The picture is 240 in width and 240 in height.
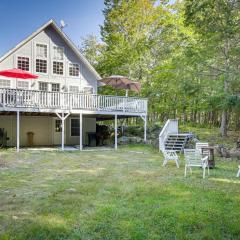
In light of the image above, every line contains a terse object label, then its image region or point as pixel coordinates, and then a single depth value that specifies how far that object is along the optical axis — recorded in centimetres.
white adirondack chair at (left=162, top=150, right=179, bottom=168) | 1086
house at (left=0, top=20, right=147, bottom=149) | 1653
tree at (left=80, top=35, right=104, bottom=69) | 3170
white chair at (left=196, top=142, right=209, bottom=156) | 1286
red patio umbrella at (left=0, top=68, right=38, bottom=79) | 1598
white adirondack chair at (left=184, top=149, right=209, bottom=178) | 939
